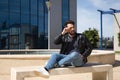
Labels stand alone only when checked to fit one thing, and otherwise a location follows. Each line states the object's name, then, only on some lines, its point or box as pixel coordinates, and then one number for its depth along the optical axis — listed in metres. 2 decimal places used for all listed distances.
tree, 17.86
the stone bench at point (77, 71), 2.56
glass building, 13.47
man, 2.72
